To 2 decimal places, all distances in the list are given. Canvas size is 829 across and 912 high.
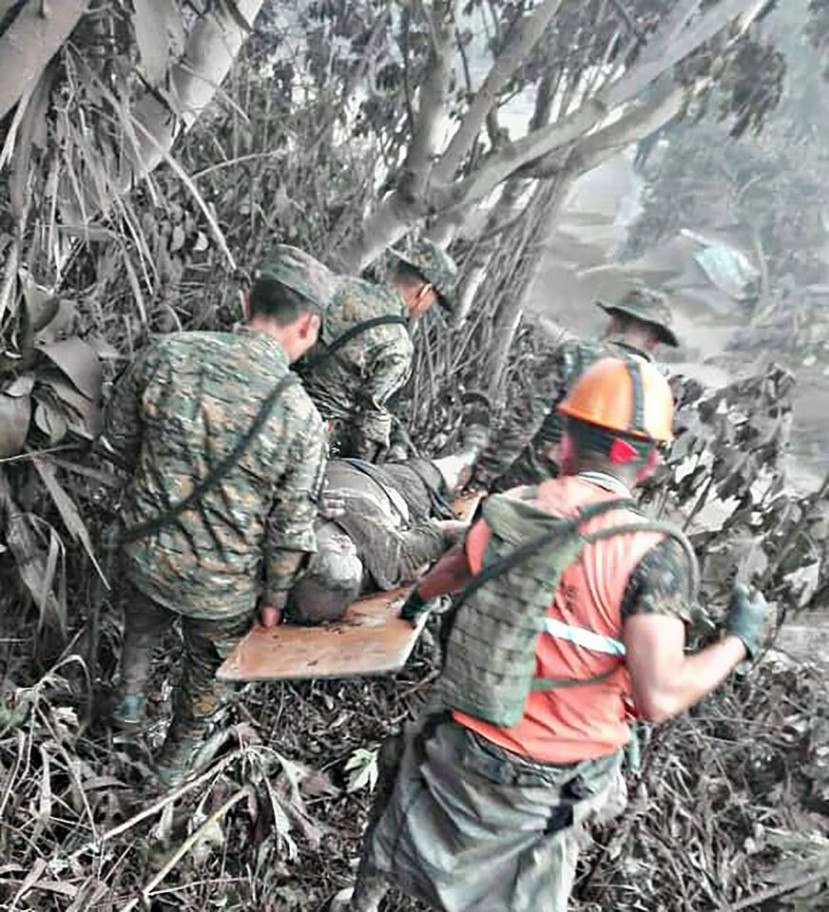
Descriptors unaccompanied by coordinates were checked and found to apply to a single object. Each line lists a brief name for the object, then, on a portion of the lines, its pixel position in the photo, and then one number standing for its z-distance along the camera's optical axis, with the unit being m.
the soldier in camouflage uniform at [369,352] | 3.20
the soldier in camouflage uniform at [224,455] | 2.18
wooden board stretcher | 2.18
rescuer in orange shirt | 1.60
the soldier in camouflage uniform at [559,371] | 3.03
